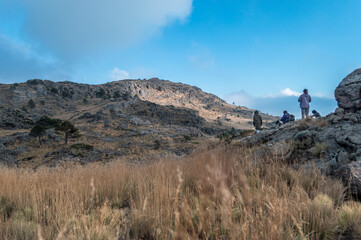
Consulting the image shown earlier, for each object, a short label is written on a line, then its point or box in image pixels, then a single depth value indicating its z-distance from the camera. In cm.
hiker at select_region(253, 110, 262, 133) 1567
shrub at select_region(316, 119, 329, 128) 797
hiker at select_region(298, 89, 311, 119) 1294
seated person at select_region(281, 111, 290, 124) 1507
